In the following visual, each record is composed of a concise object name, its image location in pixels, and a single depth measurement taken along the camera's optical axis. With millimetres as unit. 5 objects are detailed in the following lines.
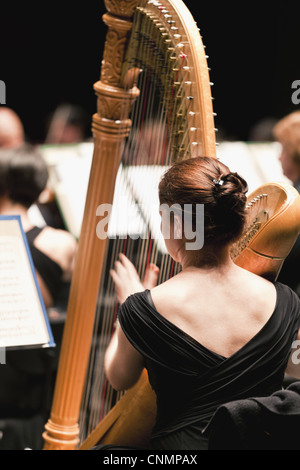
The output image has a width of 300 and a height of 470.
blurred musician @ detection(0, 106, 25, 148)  9023
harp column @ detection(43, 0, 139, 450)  4445
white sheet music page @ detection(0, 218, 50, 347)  4004
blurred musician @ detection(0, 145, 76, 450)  5504
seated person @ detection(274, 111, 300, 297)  6355
